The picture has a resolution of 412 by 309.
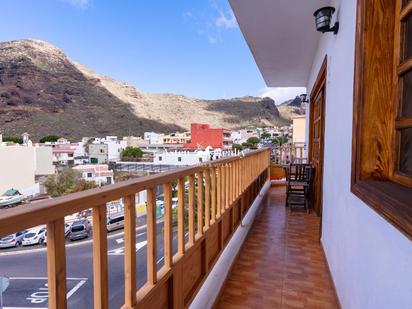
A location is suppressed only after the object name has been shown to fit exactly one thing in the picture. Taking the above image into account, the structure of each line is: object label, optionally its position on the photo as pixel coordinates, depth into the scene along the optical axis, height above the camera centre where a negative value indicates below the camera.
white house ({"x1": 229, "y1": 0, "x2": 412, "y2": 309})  0.99 -0.08
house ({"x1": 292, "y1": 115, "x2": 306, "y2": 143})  14.80 +0.63
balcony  0.67 -0.39
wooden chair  4.41 -0.69
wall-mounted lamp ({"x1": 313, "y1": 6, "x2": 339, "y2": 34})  2.32 +1.03
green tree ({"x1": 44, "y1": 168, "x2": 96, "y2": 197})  11.55 -1.95
